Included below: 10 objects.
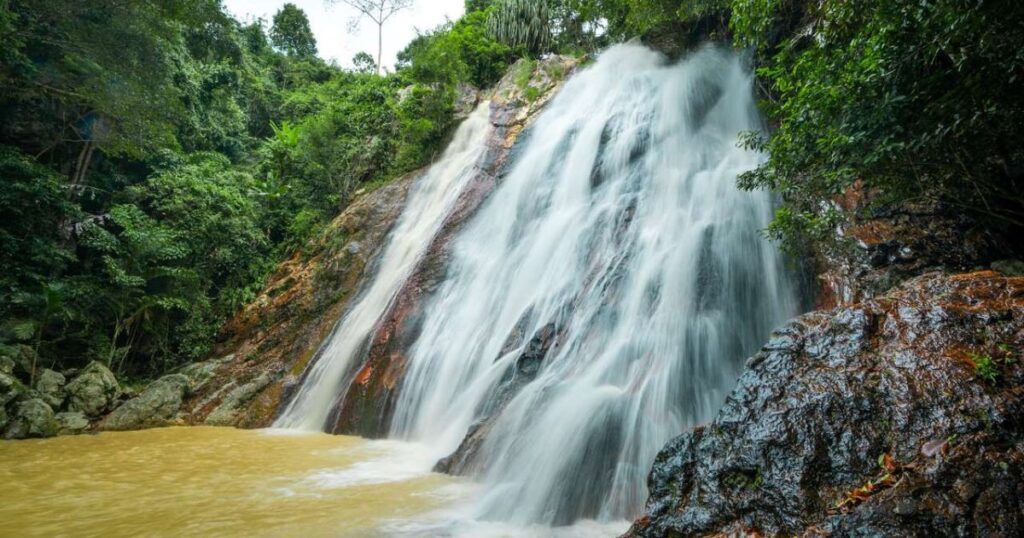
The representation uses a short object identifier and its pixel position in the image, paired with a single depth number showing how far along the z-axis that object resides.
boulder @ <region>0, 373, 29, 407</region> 8.52
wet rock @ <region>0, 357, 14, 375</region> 9.50
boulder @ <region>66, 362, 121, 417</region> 9.59
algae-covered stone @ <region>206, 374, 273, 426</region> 9.37
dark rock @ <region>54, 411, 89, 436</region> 8.65
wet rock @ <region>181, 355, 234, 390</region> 10.73
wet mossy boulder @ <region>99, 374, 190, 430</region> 9.21
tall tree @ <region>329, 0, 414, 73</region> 31.17
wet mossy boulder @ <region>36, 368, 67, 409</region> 9.44
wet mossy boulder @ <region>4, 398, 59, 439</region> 8.11
